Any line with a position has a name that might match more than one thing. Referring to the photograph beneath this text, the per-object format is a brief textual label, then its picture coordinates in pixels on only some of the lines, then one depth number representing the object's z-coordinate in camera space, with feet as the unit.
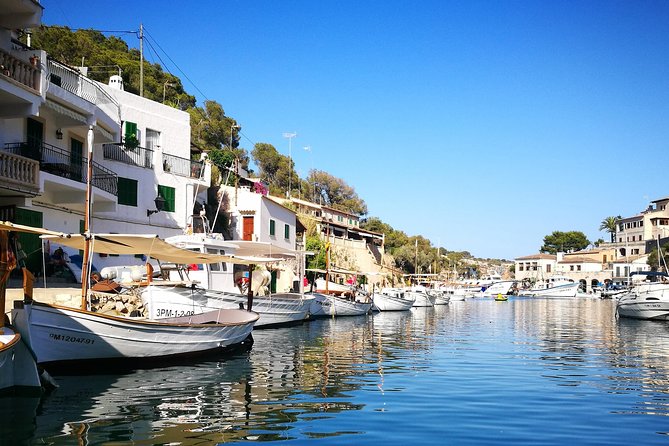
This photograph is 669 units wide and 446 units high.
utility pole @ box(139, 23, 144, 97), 143.23
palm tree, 464.94
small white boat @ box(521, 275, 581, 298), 337.52
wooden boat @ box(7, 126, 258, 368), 46.73
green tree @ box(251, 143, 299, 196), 272.10
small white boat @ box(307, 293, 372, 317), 134.51
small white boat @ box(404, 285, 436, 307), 214.48
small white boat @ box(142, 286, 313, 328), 72.90
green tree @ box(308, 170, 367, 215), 325.83
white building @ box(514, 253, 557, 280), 440.45
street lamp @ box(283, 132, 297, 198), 249.26
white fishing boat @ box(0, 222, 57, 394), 39.50
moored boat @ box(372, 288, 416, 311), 176.76
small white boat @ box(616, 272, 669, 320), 132.05
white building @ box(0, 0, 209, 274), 76.07
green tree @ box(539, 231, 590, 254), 483.51
